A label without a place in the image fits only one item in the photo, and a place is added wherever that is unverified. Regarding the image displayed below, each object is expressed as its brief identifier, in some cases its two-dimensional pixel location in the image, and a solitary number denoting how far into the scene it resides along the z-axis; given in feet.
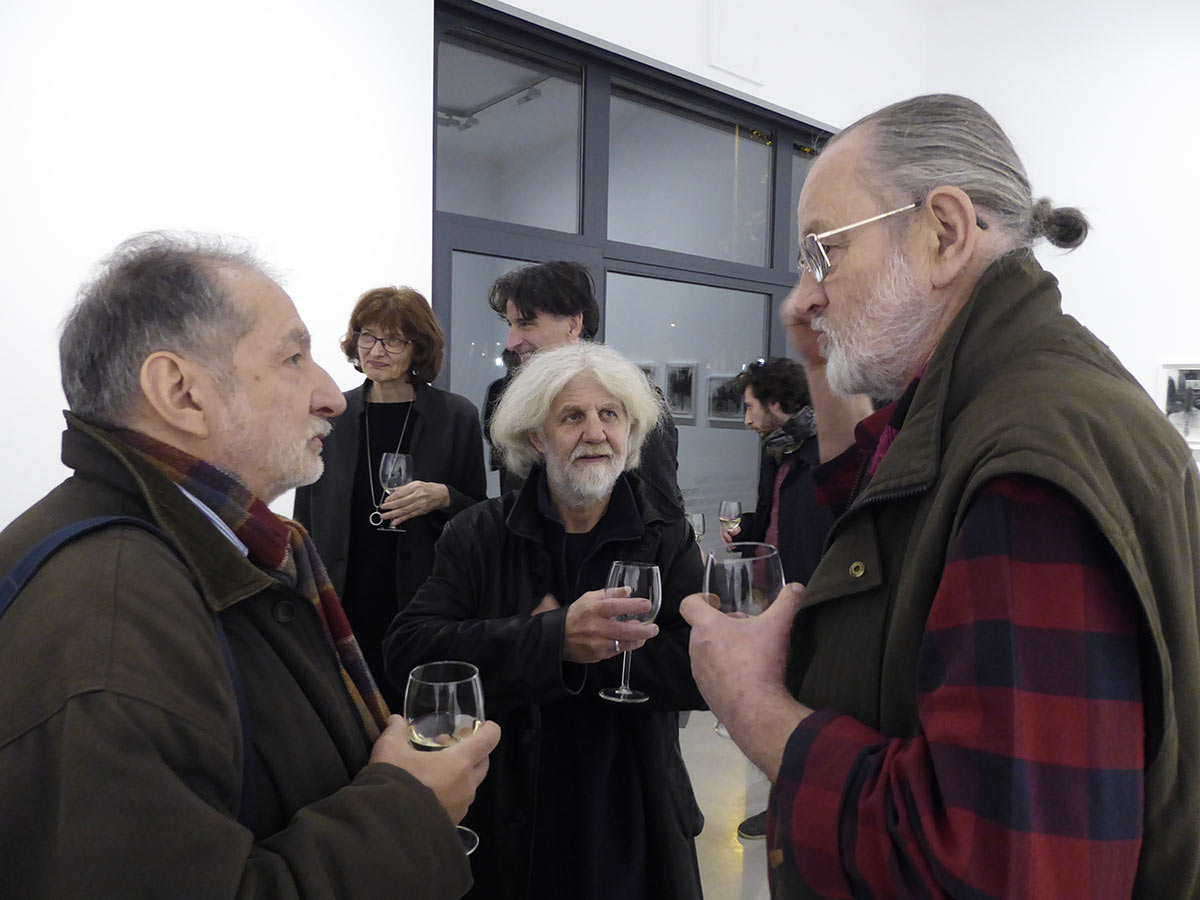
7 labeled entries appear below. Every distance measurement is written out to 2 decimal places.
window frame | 13.55
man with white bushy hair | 5.65
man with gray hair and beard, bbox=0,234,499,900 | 2.61
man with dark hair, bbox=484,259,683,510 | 9.64
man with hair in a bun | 2.56
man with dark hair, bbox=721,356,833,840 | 10.60
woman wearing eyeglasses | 9.14
